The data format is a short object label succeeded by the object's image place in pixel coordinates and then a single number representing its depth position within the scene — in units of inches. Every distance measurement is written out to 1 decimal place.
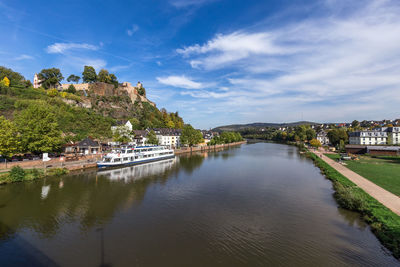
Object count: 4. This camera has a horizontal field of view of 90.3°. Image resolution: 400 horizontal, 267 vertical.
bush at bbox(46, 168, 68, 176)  1006.3
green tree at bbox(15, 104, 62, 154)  1086.4
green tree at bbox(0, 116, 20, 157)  905.6
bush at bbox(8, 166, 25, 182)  863.1
